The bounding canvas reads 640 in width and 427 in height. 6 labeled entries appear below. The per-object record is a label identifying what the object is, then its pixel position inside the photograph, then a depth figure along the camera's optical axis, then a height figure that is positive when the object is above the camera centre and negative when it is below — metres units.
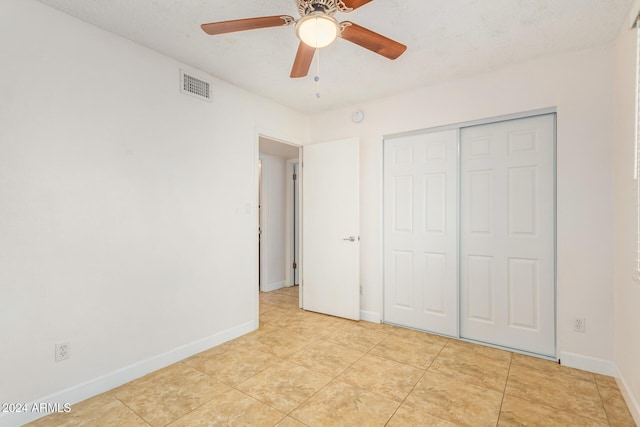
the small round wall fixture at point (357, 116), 3.48 +1.12
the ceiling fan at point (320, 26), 1.51 +0.99
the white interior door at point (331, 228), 3.46 -0.20
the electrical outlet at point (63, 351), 1.89 -0.89
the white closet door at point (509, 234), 2.53 -0.20
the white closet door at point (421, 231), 2.97 -0.20
